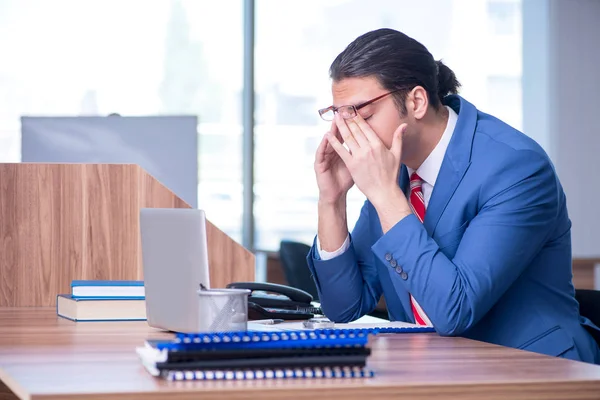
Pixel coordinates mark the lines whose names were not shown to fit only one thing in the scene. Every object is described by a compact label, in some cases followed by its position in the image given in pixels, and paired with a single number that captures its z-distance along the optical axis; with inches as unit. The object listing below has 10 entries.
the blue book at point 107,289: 156.7
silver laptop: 139.3
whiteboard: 192.0
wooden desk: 115.1
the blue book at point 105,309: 155.3
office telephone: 154.4
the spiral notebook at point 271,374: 117.2
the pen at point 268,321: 149.8
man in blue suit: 142.1
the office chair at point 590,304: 152.8
